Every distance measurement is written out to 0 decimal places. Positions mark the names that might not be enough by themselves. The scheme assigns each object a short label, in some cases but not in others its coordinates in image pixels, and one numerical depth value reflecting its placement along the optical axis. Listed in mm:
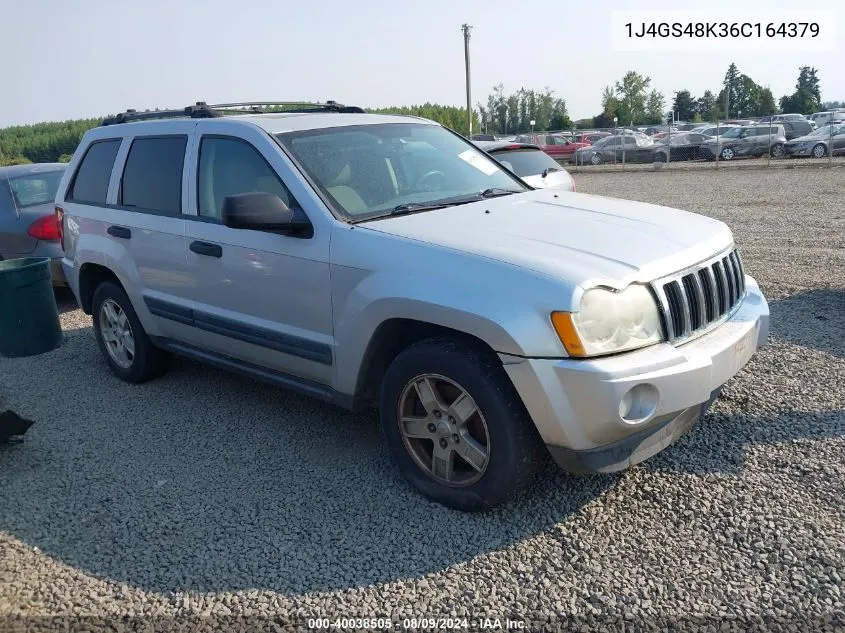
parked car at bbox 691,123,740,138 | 32625
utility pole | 40406
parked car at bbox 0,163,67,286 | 7930
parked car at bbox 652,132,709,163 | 30469
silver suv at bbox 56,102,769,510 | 3082
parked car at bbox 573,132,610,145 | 37912
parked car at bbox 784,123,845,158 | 26172
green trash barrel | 6582
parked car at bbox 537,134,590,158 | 35156
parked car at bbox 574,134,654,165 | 31906
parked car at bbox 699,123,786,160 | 29031
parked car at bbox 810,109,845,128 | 36625
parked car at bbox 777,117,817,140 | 30828
